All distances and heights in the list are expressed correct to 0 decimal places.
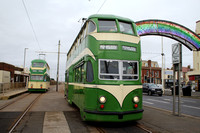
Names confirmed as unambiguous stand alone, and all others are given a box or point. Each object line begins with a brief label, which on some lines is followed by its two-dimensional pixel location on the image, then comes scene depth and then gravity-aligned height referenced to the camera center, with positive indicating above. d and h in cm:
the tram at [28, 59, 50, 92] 2450 -1
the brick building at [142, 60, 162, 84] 6283 +158
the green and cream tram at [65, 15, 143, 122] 645 +23
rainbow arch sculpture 1944 +497
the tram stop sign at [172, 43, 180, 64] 959 +128
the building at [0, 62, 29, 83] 3372 +96
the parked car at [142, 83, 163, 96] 2394 -144
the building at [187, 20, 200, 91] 3418 +108
